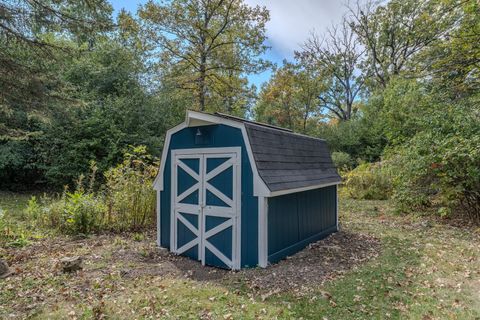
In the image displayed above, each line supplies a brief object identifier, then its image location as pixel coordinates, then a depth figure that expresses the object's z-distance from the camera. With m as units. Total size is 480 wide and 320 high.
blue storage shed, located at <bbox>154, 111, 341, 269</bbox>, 4.35
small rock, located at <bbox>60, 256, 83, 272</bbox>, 4.18
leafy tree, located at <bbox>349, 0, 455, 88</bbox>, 18.19
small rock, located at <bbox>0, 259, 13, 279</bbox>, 4.04
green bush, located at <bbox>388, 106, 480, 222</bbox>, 6.61
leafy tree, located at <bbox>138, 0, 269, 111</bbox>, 13.23
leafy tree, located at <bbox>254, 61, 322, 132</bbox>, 19.23
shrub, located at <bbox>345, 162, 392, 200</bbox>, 10.96
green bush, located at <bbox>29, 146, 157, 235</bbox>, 6.09
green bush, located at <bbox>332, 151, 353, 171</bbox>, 14.96
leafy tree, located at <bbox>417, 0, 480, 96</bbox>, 7.43
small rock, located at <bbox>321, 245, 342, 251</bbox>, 5.27
